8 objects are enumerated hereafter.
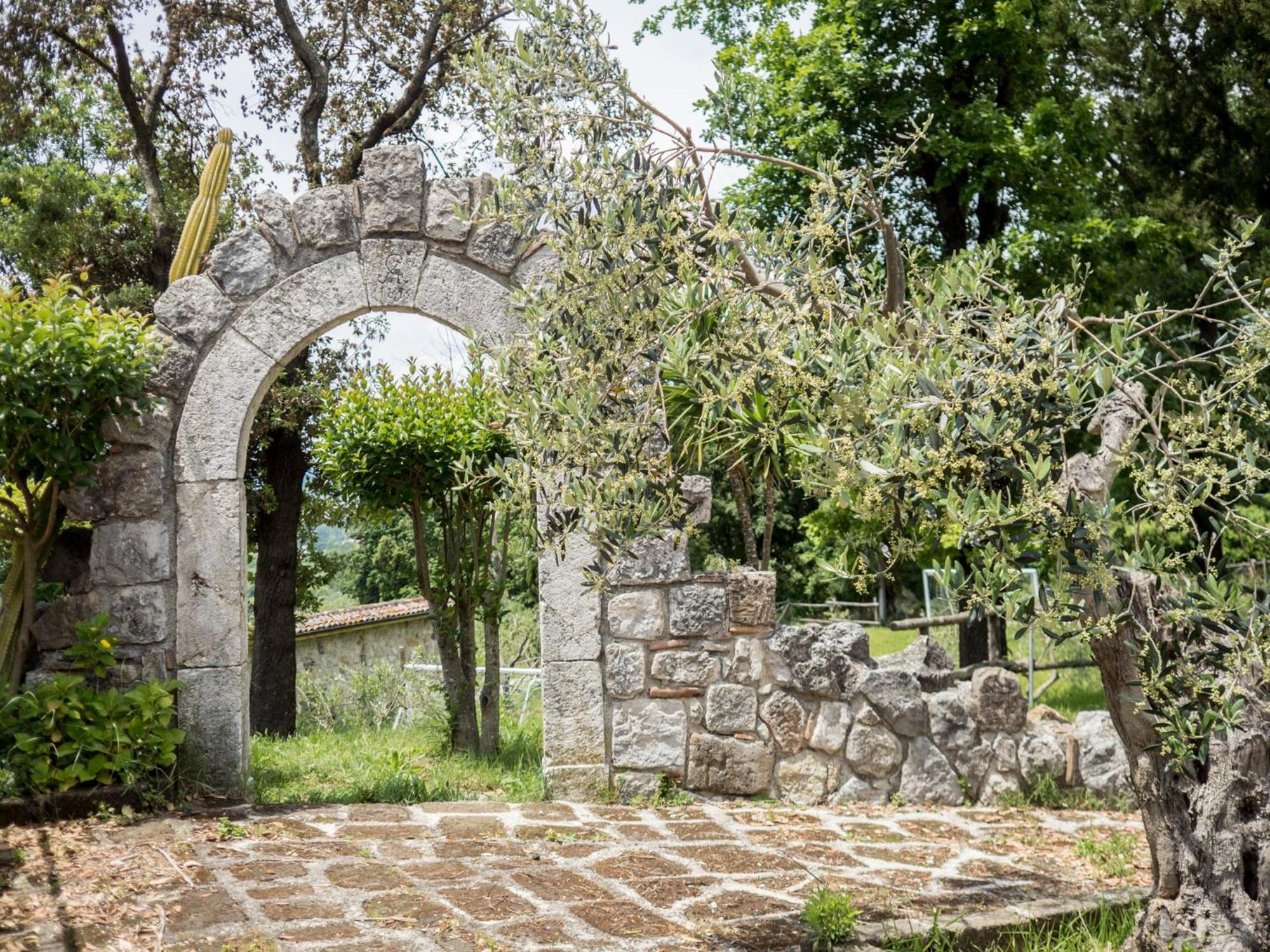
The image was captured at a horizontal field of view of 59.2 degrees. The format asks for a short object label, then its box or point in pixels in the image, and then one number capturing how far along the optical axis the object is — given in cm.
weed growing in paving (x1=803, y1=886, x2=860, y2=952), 339
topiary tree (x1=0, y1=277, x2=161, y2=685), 509
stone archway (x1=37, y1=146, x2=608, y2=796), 547
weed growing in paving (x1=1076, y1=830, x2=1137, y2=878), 445
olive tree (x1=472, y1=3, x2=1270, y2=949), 267
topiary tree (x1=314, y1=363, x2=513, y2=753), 666
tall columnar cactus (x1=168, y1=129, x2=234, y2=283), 625
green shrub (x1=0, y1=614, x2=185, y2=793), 502
